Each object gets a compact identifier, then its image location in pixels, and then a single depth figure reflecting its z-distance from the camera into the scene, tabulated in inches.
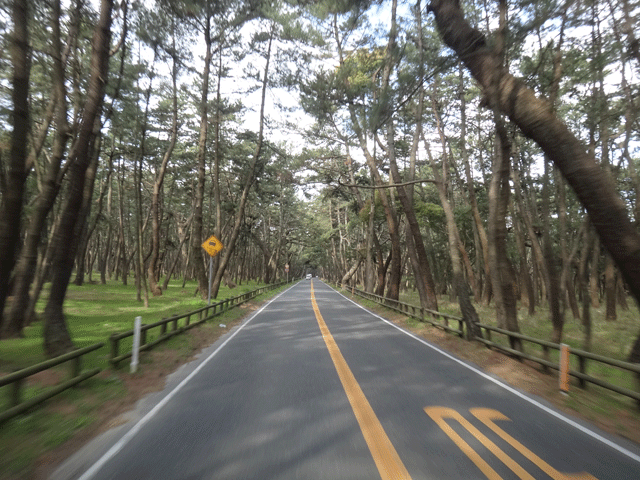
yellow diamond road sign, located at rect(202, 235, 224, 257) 671.8
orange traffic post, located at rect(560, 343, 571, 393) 257.9
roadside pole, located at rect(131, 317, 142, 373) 298.6
